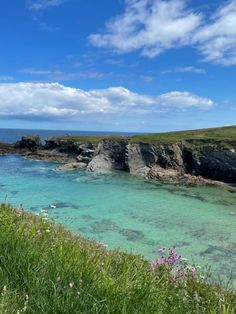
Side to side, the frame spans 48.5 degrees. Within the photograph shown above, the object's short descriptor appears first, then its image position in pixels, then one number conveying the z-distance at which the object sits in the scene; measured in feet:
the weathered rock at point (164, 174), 123.16
